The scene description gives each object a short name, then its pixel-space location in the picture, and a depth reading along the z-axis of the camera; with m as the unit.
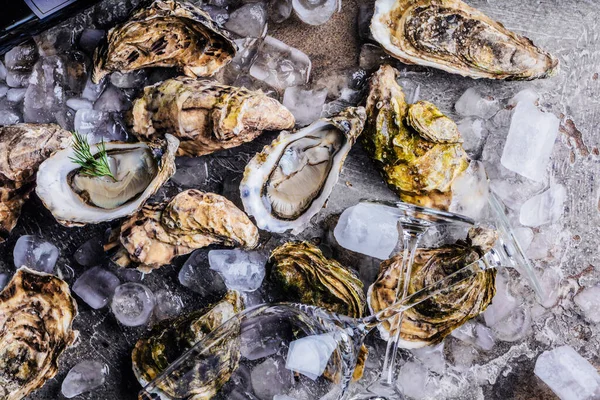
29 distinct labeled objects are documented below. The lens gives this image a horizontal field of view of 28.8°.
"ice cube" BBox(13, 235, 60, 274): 0.72
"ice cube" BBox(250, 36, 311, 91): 0.72
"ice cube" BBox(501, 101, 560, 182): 0.71
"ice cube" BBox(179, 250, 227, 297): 0.72
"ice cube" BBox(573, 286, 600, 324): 0.74
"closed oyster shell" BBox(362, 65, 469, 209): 0.70
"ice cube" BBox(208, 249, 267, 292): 0.71
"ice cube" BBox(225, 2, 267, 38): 0.72
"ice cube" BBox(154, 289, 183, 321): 0.74
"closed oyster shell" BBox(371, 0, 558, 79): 0.71
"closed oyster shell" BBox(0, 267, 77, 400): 0.70
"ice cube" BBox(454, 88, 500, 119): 0.73
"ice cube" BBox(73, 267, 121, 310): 0.72
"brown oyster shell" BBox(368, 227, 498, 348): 0.70
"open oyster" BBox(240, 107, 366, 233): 0.71
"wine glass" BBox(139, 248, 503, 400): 0.64
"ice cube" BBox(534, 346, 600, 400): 0.72
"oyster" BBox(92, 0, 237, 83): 0.69
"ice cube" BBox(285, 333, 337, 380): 0.64
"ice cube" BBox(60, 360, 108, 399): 0.73
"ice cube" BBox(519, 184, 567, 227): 0.73
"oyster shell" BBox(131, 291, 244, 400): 0.70
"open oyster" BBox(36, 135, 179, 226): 0.69
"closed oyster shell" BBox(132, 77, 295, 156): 0.69
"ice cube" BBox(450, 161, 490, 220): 0.71
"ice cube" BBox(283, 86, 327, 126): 0.72
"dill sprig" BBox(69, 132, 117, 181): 0.70
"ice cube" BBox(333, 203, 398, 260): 0.71
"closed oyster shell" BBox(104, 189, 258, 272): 0.70
